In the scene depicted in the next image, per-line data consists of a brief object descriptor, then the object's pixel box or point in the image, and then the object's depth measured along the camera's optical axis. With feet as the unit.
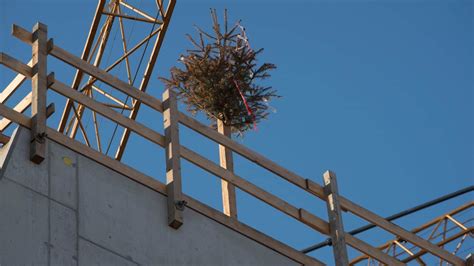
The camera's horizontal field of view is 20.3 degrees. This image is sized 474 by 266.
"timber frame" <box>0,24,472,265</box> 38.37
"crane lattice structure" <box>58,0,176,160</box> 75.66
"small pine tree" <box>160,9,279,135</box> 56.59
